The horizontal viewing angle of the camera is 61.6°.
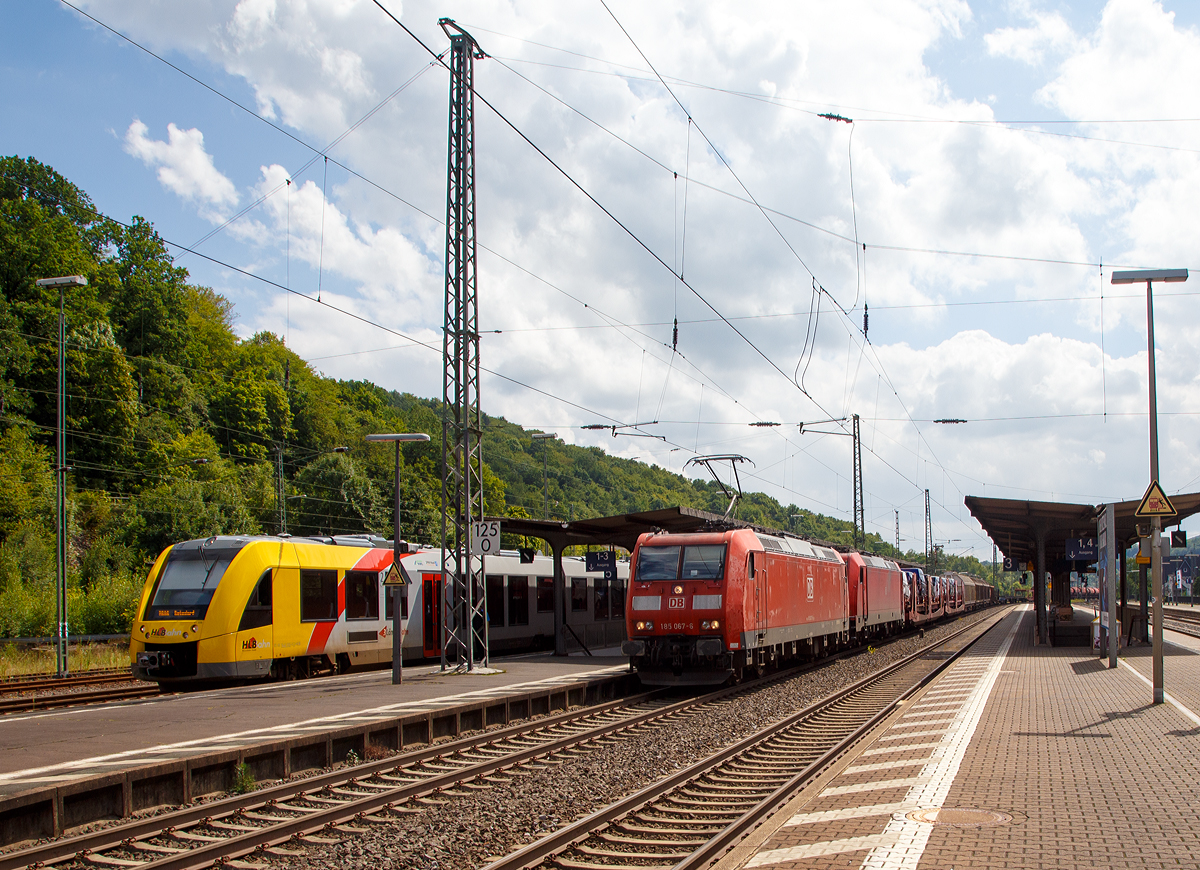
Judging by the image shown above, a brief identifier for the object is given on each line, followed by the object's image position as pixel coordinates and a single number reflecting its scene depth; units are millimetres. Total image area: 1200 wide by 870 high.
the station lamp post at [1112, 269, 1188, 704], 15094
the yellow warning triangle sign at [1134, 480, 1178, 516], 15359
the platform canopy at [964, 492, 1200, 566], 27656
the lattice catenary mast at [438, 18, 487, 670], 19406
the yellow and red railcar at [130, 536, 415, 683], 18875
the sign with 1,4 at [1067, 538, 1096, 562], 28984
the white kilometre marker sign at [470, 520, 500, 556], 19547
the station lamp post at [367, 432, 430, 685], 18312
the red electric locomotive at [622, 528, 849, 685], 18672
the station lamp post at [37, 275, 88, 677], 23125
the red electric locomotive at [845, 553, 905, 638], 31391
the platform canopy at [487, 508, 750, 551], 23156
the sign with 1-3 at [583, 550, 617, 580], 28562
